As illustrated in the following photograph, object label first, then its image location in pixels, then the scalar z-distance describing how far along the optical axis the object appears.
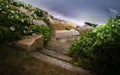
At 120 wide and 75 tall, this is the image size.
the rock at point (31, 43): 1.46
